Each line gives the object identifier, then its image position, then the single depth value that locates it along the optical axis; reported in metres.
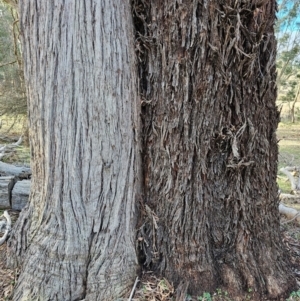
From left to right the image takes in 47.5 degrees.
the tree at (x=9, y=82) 7.01
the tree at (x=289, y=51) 14.66
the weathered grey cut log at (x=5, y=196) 2.86
